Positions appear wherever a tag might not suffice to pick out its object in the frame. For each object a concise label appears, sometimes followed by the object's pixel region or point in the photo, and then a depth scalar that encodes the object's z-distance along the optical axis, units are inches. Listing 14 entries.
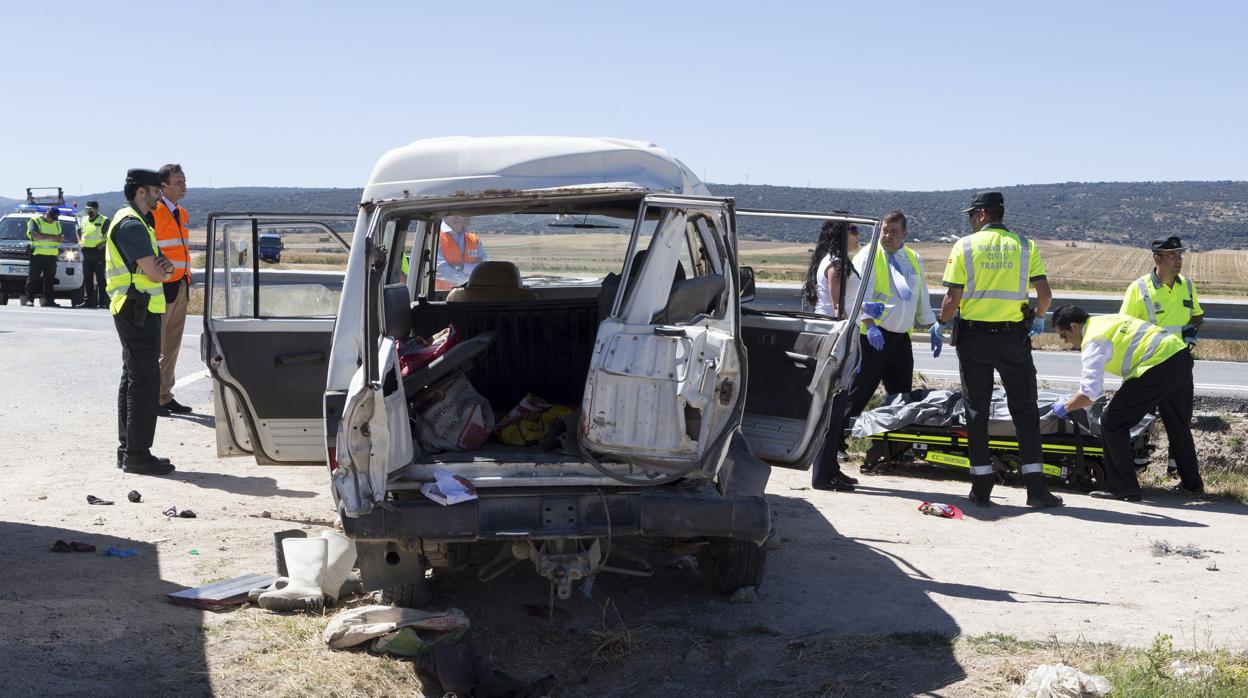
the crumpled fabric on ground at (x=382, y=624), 202.5
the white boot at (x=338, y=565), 226.4
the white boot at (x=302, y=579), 221.1
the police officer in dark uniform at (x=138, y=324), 324.5
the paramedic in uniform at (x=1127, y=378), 327.9
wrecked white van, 198.7
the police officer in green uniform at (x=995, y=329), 315.3
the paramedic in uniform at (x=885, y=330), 345.1
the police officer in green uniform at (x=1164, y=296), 350.9
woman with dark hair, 333.4
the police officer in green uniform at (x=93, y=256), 779.2
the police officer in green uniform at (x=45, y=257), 867.4
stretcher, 341.7
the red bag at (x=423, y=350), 228.5
